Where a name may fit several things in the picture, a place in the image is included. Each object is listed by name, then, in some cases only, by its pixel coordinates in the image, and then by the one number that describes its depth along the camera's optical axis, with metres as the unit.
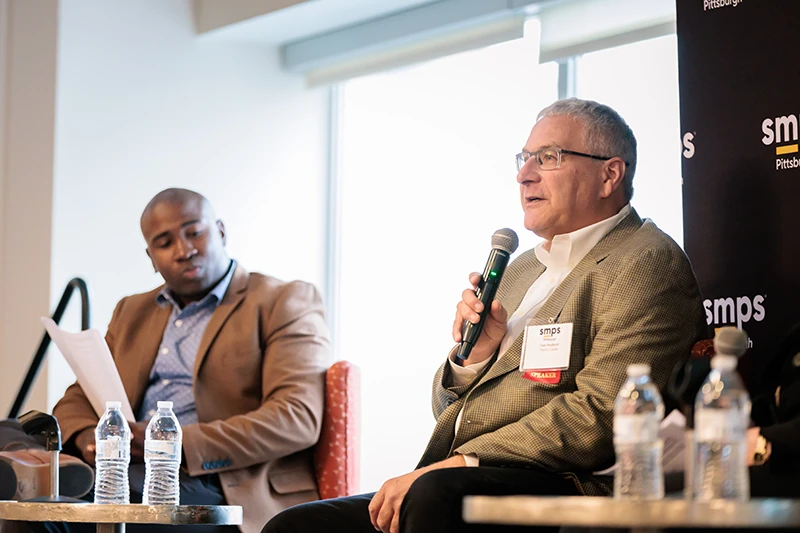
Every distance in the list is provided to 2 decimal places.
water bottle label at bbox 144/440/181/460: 5.79
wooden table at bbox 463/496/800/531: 2.86
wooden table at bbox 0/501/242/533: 5.00
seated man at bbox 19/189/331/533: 7.10
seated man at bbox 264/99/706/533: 4.91
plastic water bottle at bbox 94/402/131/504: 5.82
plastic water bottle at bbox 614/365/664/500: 3.27
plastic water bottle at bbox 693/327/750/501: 3.17
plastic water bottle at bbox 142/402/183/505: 5.76
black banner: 5.98
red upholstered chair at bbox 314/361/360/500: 7.41
